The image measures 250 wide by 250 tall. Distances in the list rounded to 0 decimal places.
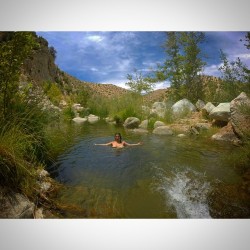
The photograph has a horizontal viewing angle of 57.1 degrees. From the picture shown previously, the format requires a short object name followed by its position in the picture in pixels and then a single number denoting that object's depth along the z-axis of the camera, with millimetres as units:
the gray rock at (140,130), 4557
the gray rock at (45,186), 2846
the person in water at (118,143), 4150
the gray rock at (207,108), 4204
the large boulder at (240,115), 3364
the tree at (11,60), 3029
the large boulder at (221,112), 4126
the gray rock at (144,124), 4825
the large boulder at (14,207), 2588
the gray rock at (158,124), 4704
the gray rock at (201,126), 4924
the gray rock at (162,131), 4783
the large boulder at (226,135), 3908
